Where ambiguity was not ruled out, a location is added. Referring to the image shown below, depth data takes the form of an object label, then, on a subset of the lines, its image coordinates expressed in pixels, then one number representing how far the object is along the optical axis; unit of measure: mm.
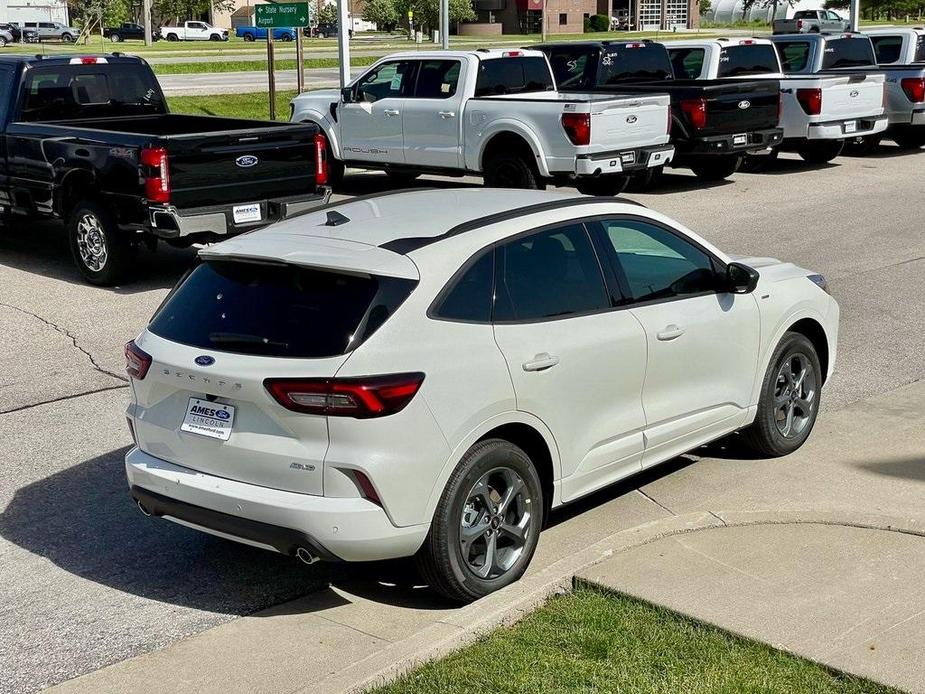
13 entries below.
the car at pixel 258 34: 91800
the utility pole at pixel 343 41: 22688
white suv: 4902
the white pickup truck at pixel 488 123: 16406
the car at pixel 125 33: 90375
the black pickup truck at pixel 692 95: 18578
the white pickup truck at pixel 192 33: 95125
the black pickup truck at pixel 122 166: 11289
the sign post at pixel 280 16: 20844
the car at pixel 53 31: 80438
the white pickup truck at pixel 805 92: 20453
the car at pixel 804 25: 48750
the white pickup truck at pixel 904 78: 22156
